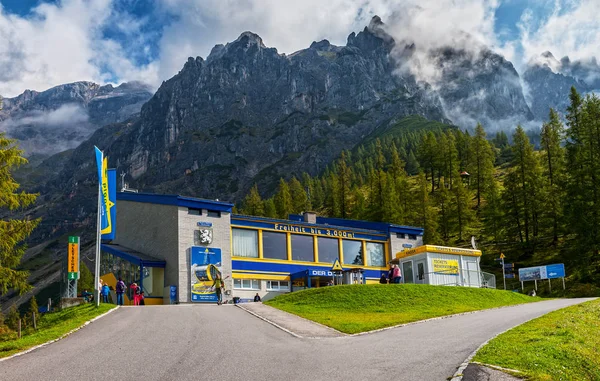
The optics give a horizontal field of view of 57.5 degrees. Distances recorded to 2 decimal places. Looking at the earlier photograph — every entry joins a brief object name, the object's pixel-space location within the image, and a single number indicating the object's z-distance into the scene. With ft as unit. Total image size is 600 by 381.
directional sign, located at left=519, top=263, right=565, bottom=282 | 158.30
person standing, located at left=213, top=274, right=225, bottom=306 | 117.76
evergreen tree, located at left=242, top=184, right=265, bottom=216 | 316.40
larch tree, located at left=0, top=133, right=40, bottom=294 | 92.17
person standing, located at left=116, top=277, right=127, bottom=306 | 117.11
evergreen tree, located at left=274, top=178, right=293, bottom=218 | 311.68
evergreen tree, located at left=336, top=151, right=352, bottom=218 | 312.21
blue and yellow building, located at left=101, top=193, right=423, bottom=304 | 134.31
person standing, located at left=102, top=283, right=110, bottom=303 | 108.99
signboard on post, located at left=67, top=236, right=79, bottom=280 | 114.62
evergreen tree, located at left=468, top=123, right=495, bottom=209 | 294.05
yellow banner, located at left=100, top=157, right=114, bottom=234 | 97.04
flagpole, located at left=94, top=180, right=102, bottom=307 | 88.05
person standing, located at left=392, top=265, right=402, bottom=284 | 122.62
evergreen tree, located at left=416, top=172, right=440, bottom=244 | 224.88
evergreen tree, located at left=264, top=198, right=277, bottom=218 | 302.47
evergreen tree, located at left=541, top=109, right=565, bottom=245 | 199.11
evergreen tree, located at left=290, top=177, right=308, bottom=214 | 318.65
